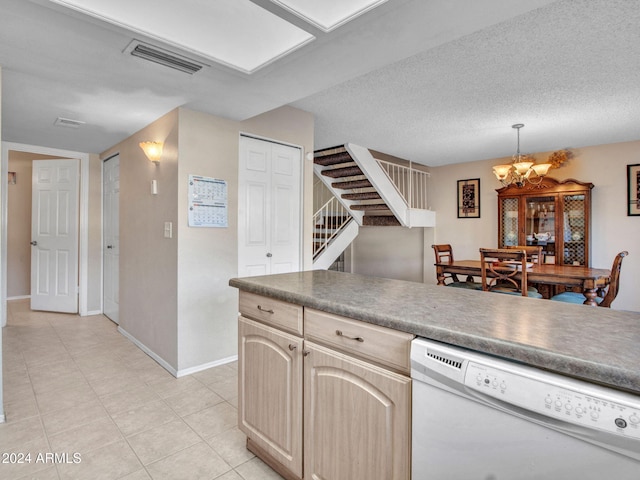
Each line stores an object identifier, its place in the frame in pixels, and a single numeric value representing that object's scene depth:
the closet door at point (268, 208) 3.24
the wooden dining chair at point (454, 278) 4.23
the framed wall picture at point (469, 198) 5.95
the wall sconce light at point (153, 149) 3.03
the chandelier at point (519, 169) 3.89
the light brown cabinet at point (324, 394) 1.16
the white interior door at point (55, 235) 4.64
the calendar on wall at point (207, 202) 2.85
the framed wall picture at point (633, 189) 4.52
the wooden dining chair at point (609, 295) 3.43
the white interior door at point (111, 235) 4.21
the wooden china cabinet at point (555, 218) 4.73
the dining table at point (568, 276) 3.27
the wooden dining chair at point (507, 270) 3.34
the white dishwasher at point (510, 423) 0.75
